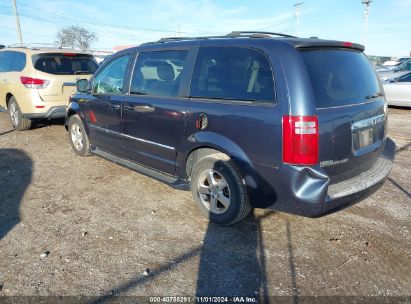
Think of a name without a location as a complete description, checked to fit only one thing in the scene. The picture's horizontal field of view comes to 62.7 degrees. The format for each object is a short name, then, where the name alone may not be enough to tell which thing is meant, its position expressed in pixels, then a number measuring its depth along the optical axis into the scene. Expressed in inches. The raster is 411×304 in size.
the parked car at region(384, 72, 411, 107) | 425.1
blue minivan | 110.0
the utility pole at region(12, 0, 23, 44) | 1214.9
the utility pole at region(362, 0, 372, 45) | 1514.5
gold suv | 270.2
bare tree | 2383.1
